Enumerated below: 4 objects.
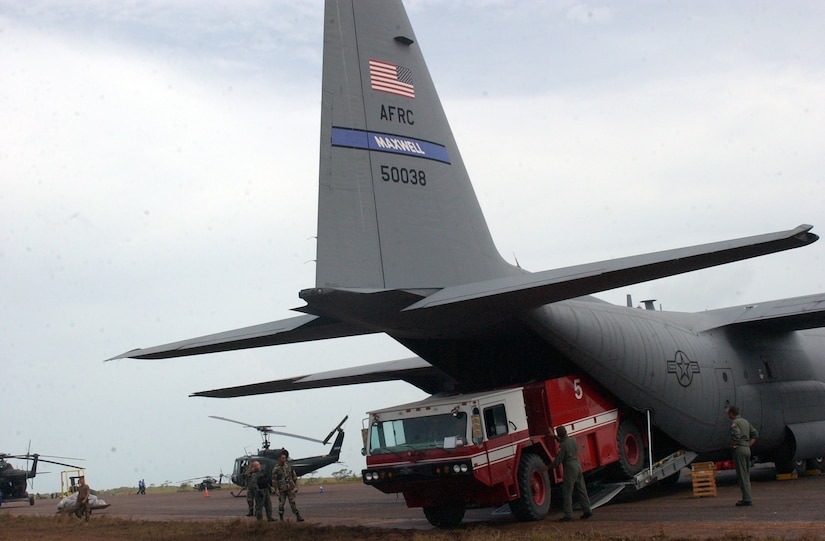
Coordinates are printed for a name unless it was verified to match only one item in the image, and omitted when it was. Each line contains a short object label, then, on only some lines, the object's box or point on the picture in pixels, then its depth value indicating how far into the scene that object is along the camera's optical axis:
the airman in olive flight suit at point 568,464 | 13.22
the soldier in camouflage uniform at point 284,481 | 16.61
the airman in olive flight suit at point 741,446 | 13.91
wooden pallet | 16.06
